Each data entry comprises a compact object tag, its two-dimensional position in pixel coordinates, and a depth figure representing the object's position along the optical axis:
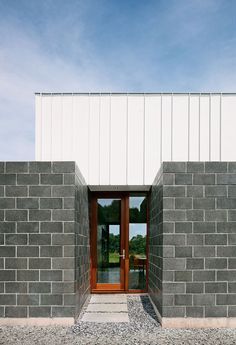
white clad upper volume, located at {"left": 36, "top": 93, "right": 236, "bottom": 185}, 8.10
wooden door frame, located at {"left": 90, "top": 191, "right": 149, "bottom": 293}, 8.40
